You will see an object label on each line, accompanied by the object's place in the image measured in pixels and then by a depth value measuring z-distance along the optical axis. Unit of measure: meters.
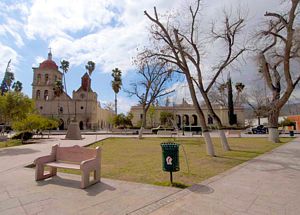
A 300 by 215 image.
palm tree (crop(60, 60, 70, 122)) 50.94
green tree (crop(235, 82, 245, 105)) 56.50
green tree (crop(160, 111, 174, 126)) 57.09
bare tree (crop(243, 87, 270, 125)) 41.18
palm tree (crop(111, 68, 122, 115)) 51.53
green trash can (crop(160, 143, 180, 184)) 5.17
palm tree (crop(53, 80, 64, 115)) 54.06
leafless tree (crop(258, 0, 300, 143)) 15.09
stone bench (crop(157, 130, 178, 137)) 28.14
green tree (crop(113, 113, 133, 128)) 48.56
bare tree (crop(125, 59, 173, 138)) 25.66
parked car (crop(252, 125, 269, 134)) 34.06
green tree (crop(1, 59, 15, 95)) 56.63
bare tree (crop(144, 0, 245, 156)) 11.11
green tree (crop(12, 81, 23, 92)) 64.51
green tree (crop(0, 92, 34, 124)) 14.82
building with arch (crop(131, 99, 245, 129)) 60.62
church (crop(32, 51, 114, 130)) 56.47
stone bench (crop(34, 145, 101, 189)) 4.98
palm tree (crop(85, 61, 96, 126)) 53.71
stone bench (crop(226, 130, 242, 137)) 26.56
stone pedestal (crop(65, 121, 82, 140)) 23.50
